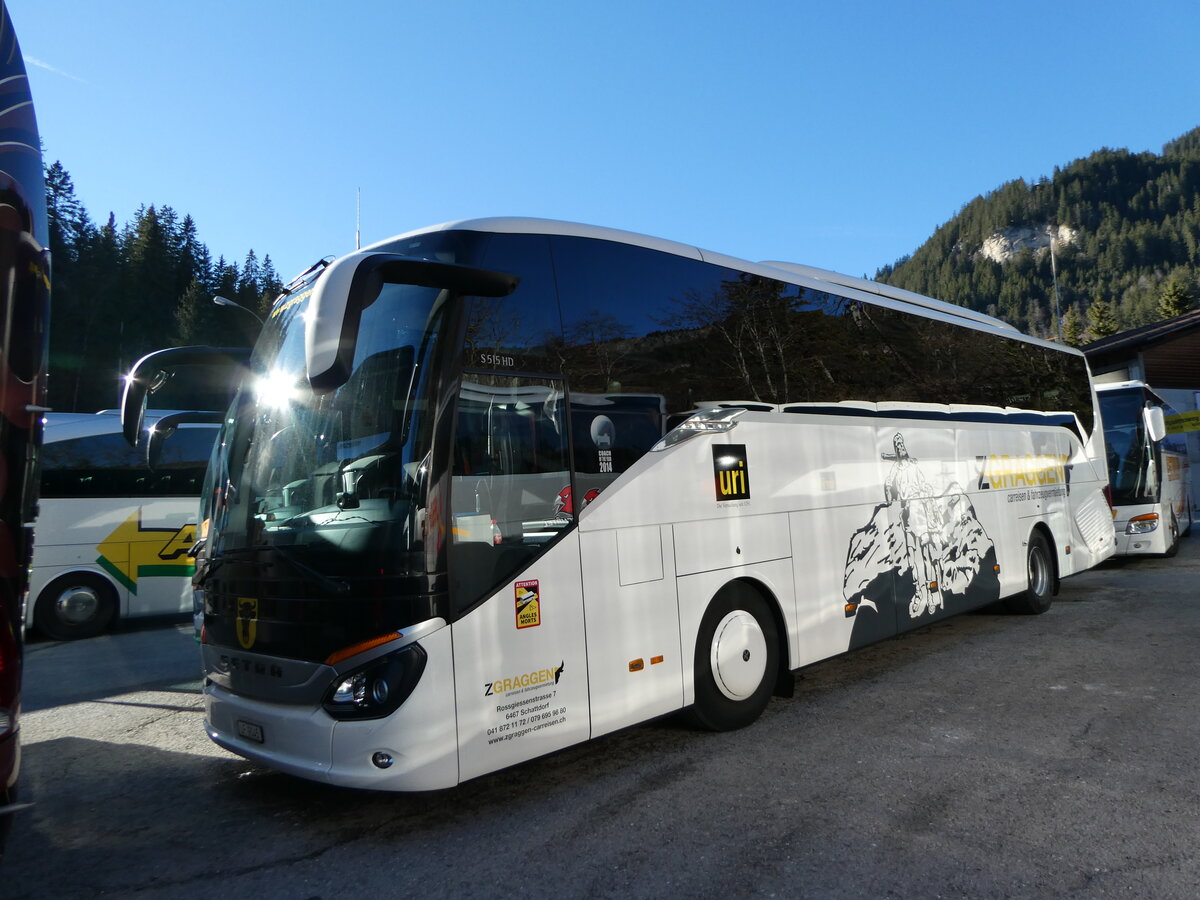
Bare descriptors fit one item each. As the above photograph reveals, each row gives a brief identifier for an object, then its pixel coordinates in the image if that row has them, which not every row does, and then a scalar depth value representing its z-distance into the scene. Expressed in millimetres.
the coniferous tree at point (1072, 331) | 85612
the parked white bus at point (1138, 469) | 15156
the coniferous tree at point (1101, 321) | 82125
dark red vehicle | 2777
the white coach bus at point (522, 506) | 3795
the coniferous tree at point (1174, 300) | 68500
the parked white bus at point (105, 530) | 11867
